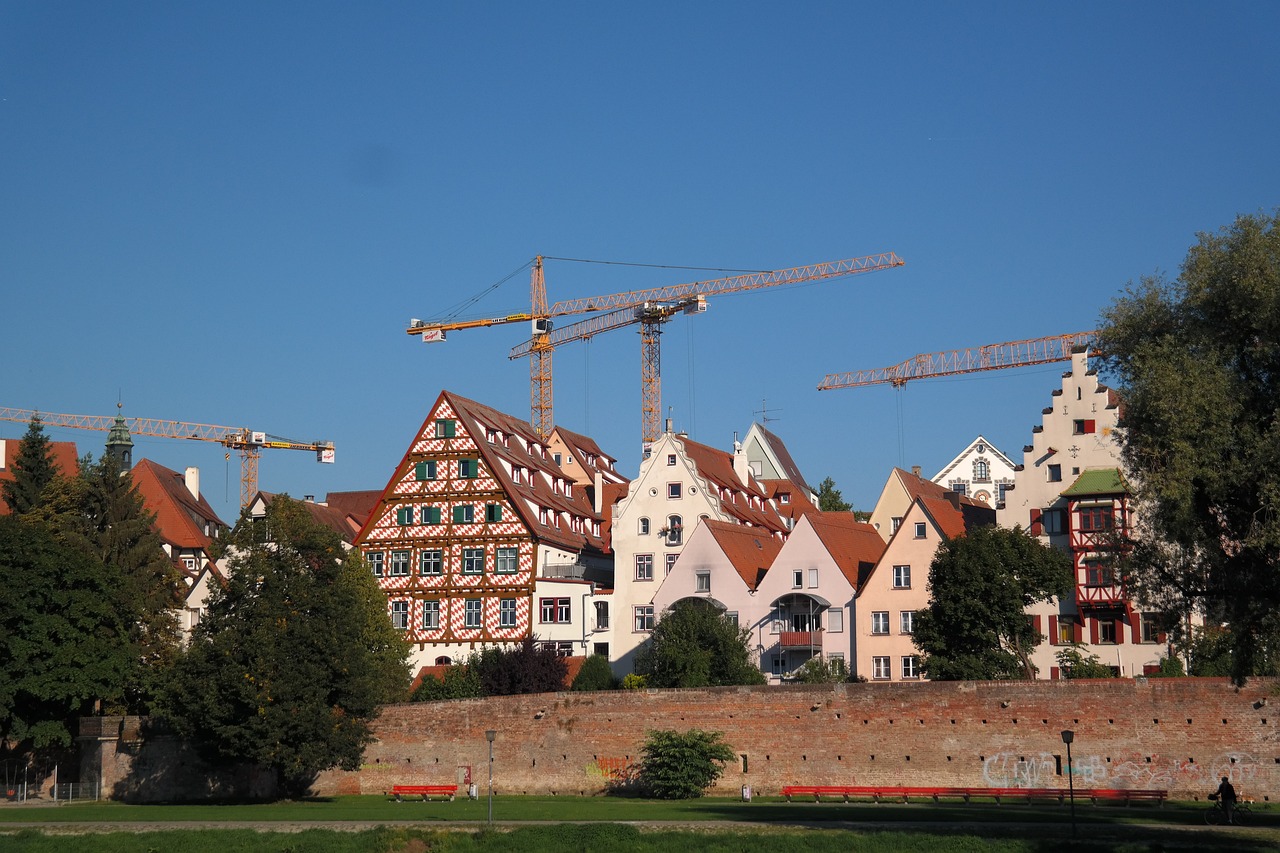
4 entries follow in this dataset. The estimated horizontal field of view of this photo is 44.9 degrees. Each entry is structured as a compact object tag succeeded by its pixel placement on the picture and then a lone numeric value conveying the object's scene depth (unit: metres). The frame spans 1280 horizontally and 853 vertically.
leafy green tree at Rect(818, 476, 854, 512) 115.25
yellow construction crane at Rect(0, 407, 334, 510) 171.00
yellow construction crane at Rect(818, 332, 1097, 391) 139.38
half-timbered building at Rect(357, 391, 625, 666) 78.44
